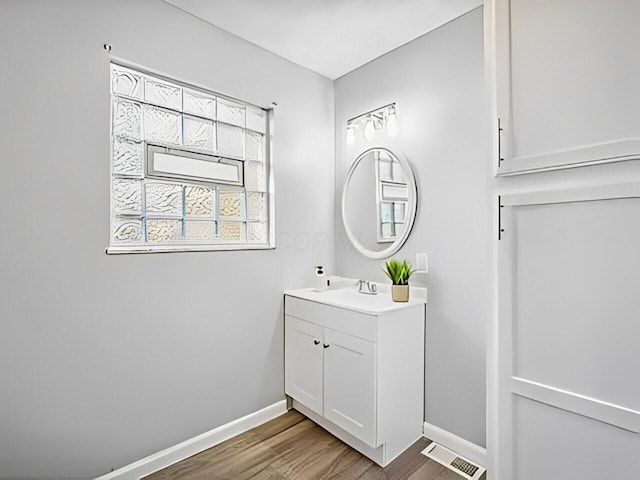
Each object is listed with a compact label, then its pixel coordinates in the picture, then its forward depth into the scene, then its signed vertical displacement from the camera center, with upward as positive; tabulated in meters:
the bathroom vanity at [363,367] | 1.84 -0.74
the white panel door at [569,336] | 1.09 -0.33
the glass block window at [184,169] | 1.82 +0.45
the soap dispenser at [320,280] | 2.51 -0.28
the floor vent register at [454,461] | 1.80 -1.22
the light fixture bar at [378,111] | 2.36 +0.94
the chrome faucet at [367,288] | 2.40 -0.32
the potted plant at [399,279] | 2.08 -0.23
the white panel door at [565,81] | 1.09 +0.57
